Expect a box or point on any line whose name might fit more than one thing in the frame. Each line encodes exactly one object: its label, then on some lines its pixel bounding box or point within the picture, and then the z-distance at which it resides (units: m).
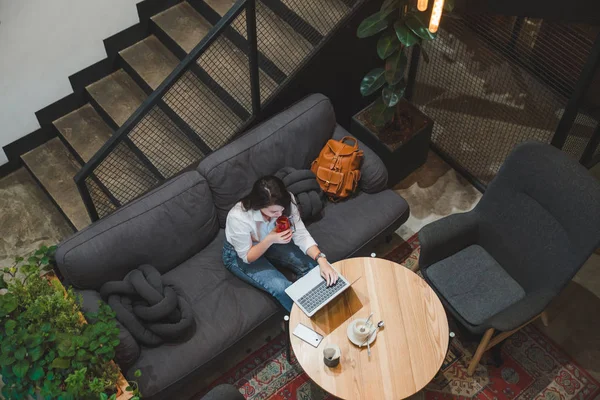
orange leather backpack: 4.25
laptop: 3.58
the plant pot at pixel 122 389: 3.32
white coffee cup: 3.42
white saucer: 3.47
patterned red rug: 3.97
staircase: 4.11
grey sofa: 3.70
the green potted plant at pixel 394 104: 4.00
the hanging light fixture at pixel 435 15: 3.30
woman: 3.62
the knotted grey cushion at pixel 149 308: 3.61
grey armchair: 3.48
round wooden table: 3.37
